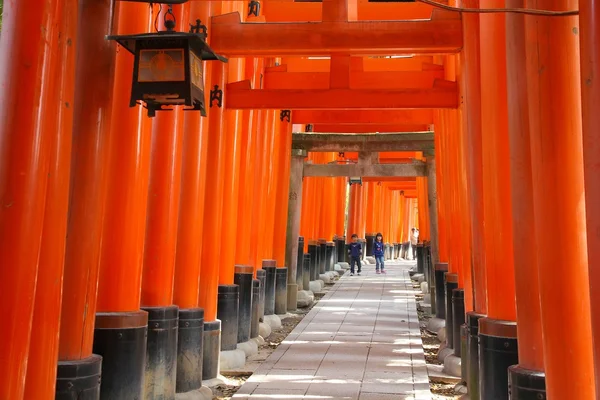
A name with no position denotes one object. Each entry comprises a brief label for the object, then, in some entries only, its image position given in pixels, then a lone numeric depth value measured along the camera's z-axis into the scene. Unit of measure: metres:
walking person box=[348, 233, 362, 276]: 21.84
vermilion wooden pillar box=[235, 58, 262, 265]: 9.09
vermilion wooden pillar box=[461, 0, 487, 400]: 5.45
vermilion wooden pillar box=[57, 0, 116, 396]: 3.78
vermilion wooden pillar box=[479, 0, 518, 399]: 4.43
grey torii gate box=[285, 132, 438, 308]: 12.88
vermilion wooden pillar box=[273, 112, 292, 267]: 12.12
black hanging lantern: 3.90
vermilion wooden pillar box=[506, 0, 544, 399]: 3.64
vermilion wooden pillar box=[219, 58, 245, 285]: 7.77
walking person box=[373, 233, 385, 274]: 21.95
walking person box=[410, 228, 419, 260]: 32.12
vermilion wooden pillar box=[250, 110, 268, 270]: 10.13
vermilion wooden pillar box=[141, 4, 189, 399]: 5.39
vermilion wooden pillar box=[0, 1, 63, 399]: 2.78
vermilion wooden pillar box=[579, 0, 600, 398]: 2.55
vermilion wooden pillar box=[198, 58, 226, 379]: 6.78
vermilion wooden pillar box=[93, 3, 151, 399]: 4.48
